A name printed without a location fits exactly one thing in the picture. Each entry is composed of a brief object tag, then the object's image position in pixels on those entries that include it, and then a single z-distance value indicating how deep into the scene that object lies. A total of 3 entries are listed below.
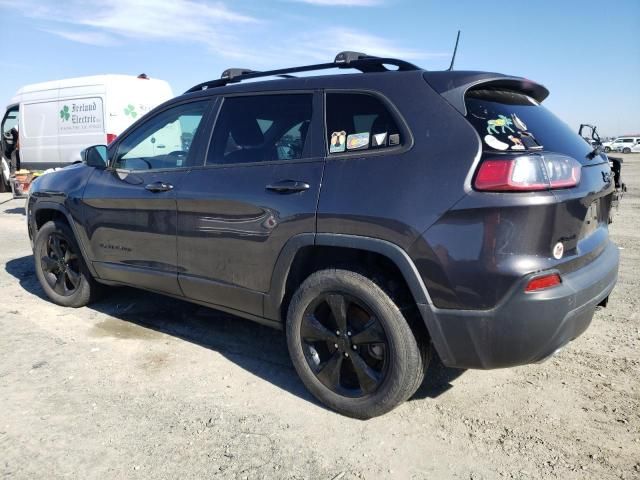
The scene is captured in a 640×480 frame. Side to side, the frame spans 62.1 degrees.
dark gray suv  2.40
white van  9.99
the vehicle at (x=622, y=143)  57.25
